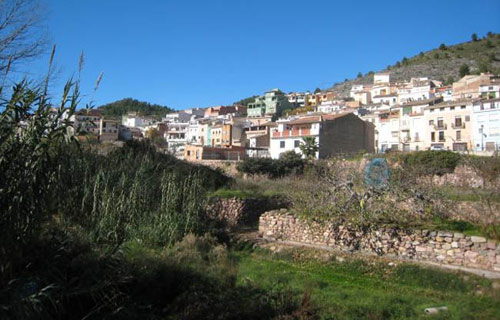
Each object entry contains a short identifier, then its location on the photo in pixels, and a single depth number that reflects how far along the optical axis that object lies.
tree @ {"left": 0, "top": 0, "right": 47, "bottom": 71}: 8.38
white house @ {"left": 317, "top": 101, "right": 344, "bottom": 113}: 75.62
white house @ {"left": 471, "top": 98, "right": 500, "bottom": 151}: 39.97
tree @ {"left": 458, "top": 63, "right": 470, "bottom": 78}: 85.75
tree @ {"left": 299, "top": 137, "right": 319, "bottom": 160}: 44.38
